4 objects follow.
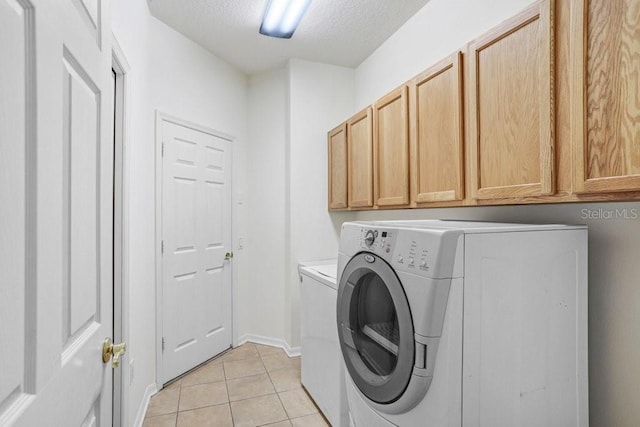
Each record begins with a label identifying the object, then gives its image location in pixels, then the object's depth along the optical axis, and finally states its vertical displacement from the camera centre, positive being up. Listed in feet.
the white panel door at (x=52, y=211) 1.58 +0.02
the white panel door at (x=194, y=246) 8.59 -0.91
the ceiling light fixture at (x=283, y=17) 7.40 +4.74
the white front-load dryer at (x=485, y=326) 3.35 -1.23
